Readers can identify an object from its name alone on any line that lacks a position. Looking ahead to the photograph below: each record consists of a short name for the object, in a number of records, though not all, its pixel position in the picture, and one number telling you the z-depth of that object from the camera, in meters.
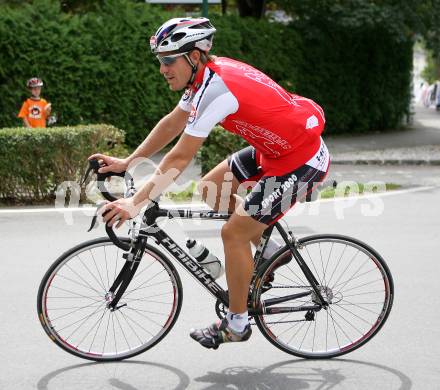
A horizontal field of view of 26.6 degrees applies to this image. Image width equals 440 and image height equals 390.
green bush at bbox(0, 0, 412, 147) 17.27
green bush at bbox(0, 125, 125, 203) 11.04
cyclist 4.71
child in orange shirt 14.30
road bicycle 5.15
